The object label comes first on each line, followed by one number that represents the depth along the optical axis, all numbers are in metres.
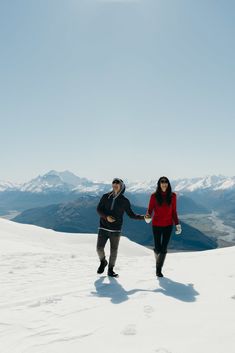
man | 11.07
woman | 10.86
